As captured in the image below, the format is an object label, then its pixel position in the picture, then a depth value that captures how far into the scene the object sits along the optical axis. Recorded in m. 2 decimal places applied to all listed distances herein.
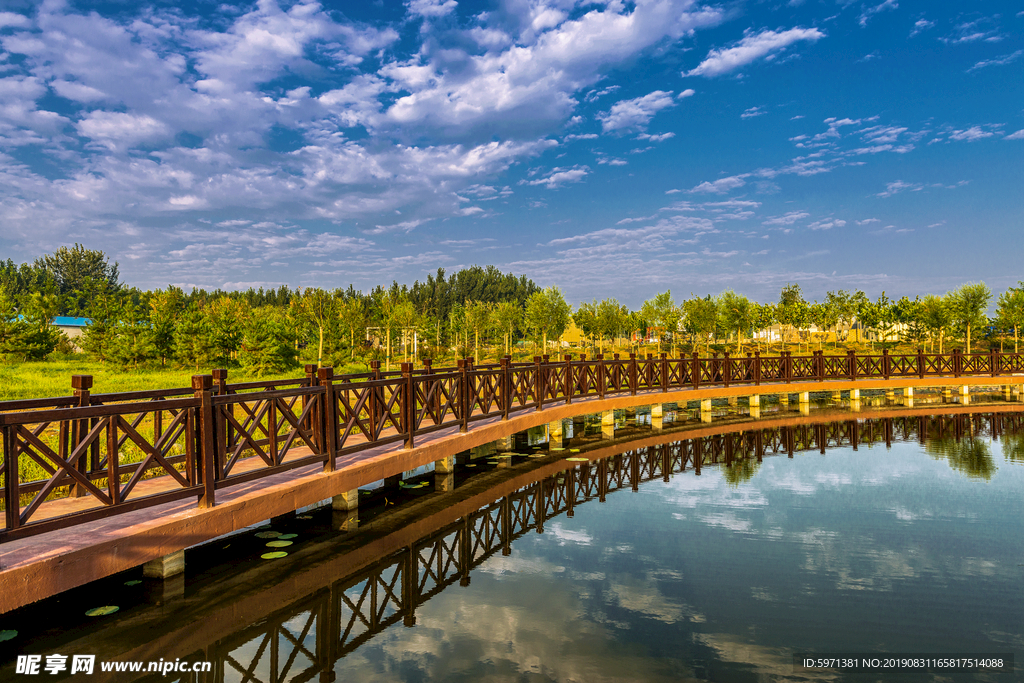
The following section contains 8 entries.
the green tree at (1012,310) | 43.56
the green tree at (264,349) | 26.11
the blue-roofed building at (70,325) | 47.97
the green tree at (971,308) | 44.33
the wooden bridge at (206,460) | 4.31
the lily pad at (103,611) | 4.79
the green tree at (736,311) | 55.59
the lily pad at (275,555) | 6.16
